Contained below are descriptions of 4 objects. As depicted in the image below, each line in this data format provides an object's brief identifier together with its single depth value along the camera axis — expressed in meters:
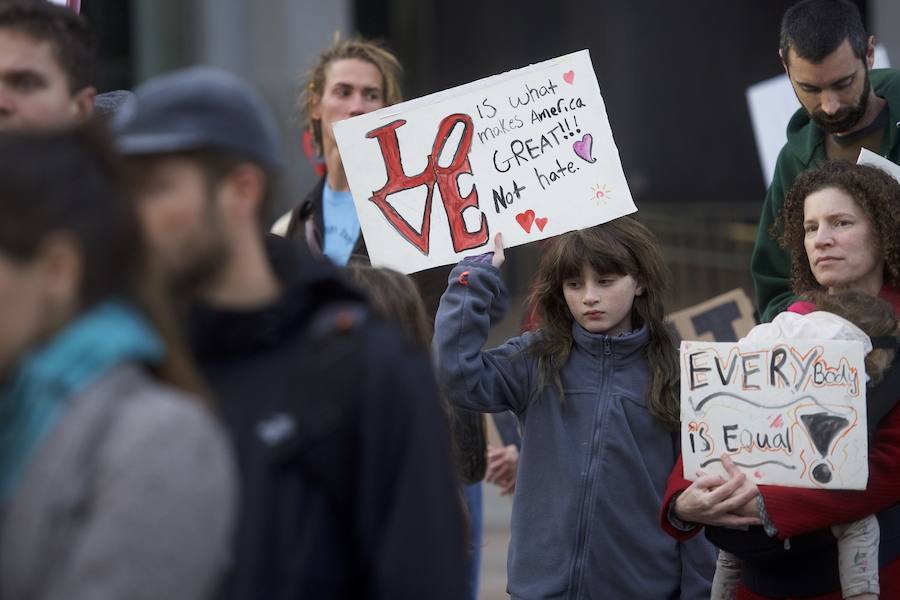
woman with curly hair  7.43
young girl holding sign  8.07
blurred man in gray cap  4.37
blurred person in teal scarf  3.67
